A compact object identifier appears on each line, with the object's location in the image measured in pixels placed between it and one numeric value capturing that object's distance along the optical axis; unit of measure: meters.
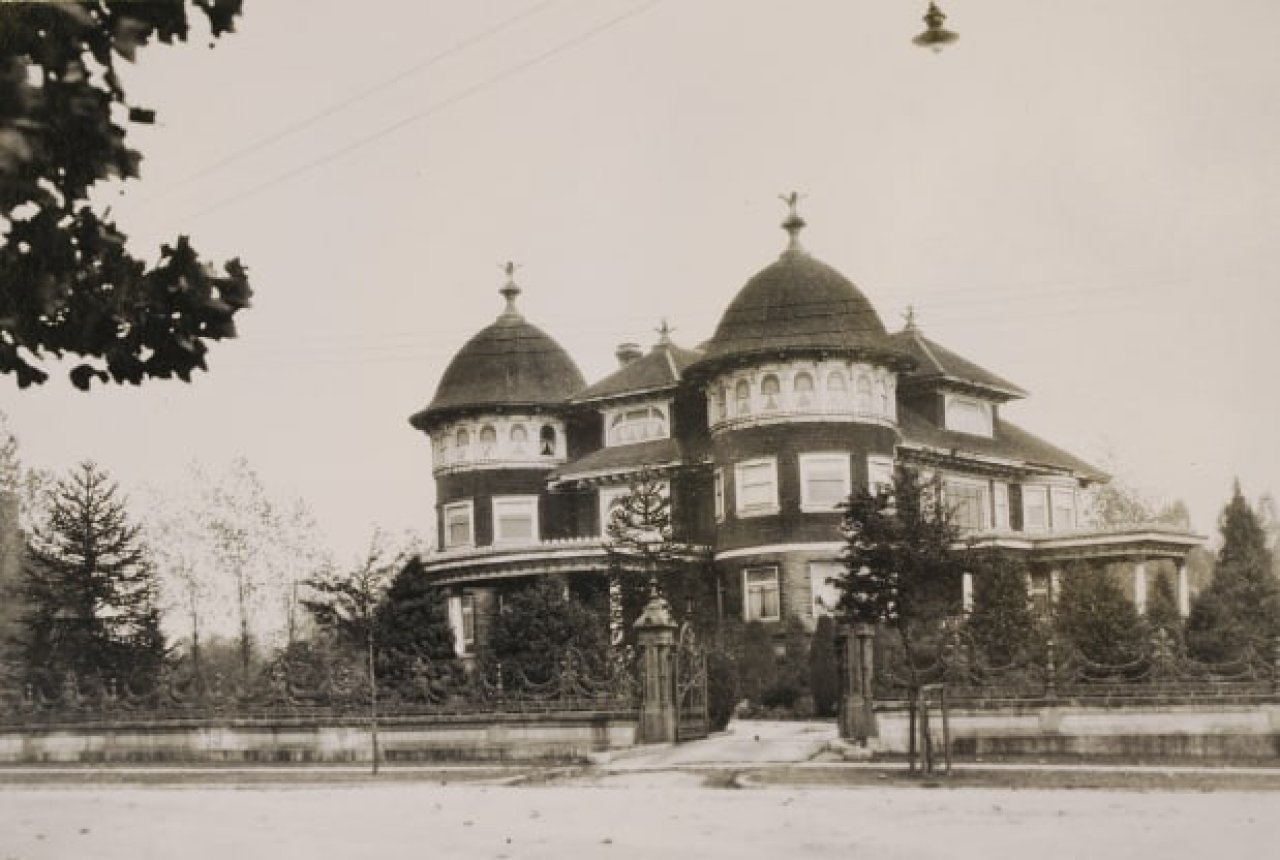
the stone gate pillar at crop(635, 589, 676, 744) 27.22
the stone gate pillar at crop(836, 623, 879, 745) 26.91
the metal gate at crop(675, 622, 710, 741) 28.58
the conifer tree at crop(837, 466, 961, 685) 27.20
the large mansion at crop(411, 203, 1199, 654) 45.34
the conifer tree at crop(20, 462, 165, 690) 43.16
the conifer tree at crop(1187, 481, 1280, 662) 30.71
